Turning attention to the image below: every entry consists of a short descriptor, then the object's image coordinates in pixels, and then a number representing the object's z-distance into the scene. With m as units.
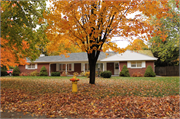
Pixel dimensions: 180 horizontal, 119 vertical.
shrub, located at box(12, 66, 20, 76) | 27.57
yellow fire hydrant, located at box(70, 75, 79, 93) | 7.98
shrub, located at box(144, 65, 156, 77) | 21.31
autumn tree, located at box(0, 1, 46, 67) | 7.04
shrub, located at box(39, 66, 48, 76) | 25.93
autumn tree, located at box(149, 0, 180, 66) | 19.43
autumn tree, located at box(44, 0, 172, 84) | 7.73
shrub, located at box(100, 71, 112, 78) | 19.62
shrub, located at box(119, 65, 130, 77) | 22.02
